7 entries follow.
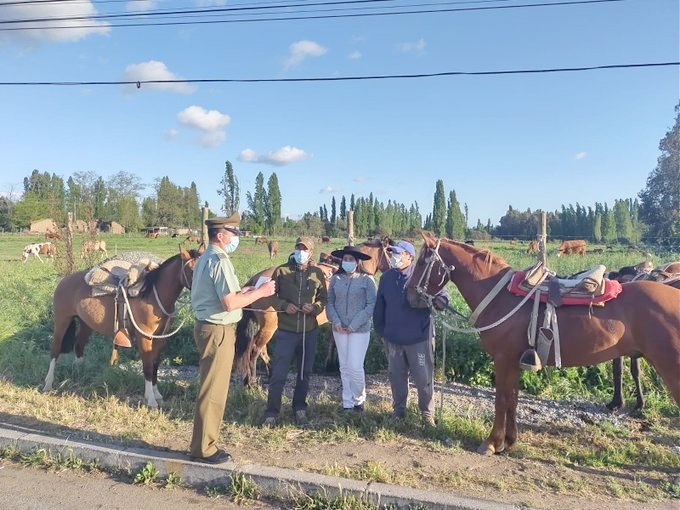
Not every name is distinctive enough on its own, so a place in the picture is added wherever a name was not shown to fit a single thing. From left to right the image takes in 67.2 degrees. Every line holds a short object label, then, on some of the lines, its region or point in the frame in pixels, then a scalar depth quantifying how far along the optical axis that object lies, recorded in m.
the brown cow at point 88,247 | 12.23
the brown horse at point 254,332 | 6.40
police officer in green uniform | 4.08
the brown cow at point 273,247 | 20.37
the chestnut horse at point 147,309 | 6.04
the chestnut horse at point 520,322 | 4.18
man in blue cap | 5.18
